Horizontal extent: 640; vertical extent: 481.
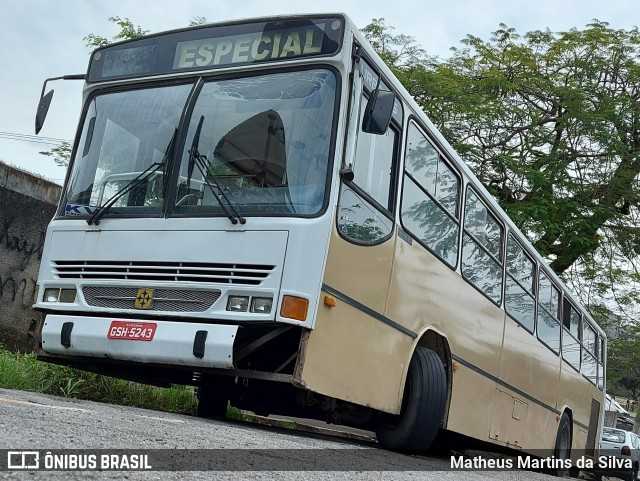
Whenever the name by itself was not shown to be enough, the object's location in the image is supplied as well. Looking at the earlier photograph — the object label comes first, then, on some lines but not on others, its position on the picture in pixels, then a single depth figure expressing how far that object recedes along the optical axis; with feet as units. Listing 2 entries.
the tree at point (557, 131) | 53.36
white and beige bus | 19.35
